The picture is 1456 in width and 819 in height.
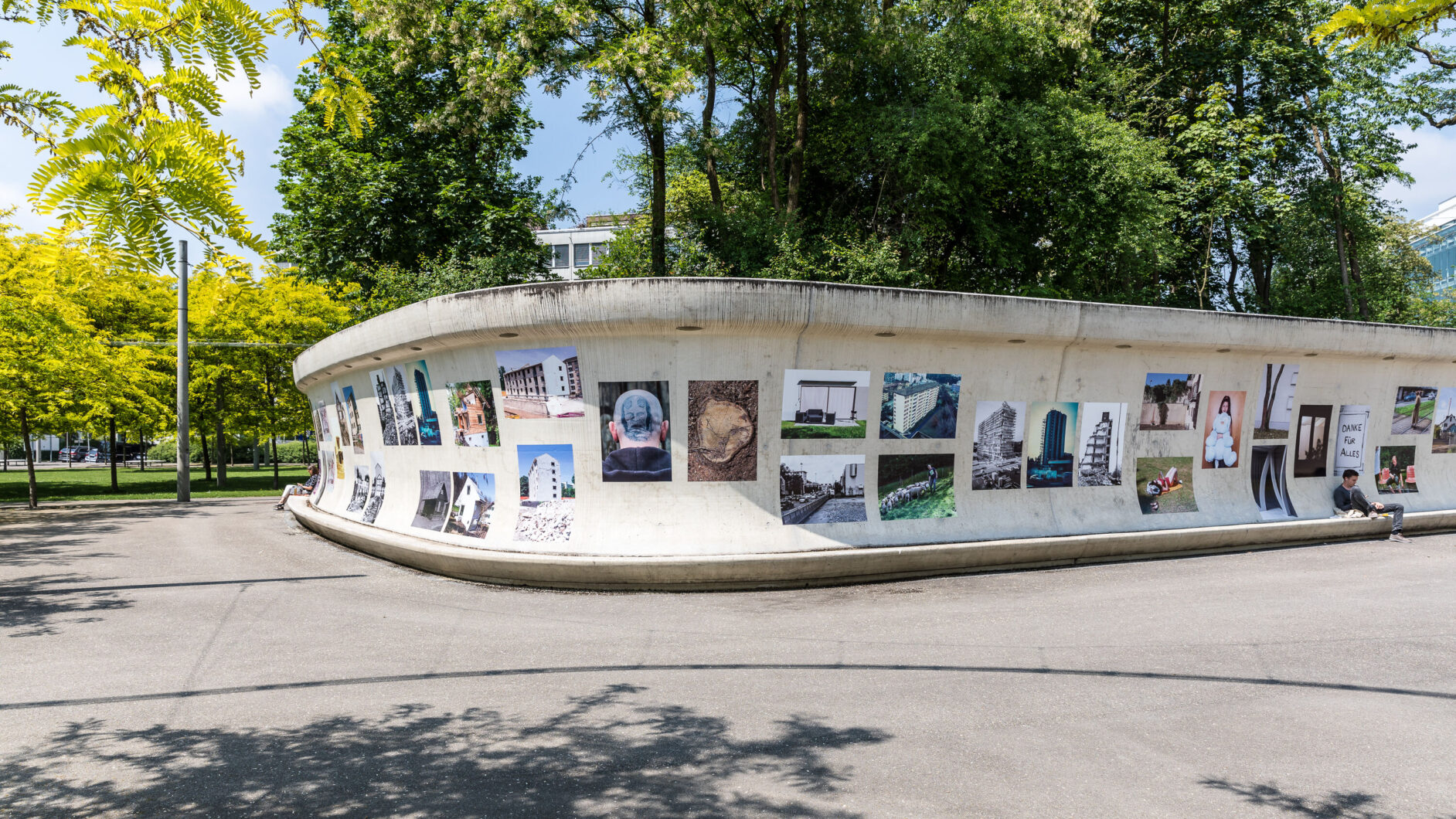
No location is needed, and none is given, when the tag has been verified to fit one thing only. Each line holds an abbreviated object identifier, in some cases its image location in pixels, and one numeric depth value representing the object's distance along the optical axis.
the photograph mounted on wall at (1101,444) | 9.41
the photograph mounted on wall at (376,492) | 10.60
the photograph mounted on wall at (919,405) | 8.48
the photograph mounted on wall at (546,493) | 8.13
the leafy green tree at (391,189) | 24.70
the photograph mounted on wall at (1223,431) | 10.20
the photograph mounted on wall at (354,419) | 11.48
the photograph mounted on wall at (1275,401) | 10.55
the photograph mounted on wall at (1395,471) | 11.61
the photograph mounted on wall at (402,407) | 9.90
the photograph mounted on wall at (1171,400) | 9.77
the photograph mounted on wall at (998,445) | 8.91
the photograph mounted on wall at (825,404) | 8.15
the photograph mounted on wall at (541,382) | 8.17
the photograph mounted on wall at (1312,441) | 10.93
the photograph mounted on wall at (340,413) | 12.10
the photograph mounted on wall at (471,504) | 8.66
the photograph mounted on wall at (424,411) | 9.47
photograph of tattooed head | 8.01
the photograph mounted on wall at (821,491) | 8.14
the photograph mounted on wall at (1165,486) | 9.73
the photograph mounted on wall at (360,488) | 11.20
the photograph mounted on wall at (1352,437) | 11.26
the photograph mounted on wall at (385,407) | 10.33
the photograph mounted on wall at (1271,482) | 10.51
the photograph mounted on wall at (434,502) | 9.23
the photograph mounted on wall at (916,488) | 8.46
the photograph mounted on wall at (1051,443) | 9.16
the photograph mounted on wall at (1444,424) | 12.12
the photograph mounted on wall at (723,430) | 8.00
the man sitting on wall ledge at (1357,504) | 10.87
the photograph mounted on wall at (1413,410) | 11.77
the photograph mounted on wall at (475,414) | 8.69
